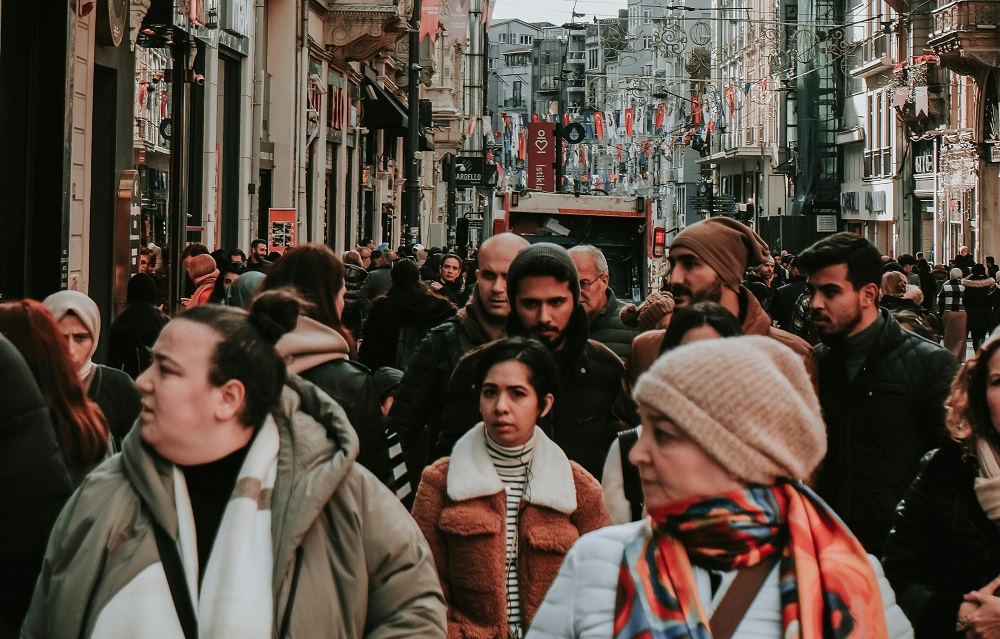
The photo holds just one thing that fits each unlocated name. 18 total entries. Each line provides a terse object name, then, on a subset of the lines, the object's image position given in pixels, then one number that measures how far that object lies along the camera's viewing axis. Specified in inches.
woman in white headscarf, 252.7
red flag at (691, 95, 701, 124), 2844.5
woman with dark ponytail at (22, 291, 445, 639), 130.3
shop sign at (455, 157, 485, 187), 2048.2
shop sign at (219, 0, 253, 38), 933.2
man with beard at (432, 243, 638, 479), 236.7
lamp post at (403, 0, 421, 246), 1228.5
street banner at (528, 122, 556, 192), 2374.5
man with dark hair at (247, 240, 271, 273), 686.6
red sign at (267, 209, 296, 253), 877.8
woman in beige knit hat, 111.4
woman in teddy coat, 193.9
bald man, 260.2
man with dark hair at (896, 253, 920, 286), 935.7
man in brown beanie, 245.9
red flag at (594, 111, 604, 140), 3161.9
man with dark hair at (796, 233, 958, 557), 243.1
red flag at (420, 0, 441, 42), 1519.4
